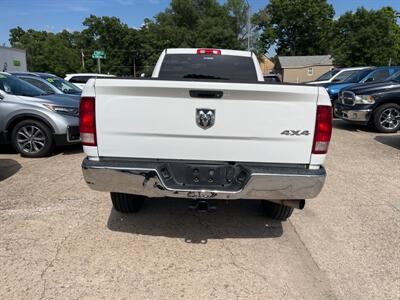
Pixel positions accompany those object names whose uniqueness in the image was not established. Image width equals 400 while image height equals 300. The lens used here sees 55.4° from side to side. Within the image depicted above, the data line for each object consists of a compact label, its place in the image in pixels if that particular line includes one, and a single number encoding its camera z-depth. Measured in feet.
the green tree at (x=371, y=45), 161.89
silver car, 23.75
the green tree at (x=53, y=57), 248.32
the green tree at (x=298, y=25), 256.11
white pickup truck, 10.78
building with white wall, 88.02
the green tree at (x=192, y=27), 223.51
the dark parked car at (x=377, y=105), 33.32
